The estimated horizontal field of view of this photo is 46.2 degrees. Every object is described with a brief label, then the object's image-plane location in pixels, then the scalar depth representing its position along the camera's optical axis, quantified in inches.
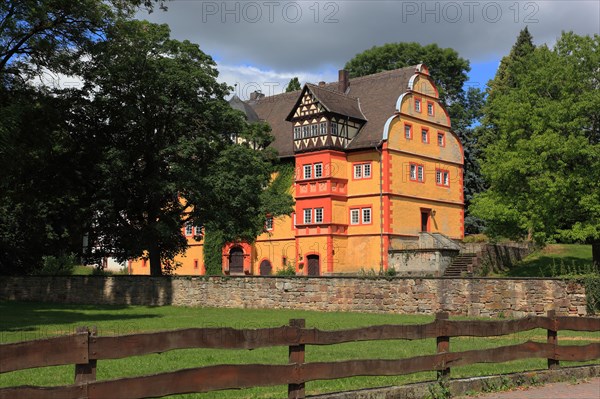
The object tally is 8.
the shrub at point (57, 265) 1747.0
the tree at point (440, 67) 2512.3
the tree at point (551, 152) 1333.7
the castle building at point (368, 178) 1823.3
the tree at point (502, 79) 2190.0
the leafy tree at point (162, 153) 1270.9
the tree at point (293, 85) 2623.0
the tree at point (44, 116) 815.1
